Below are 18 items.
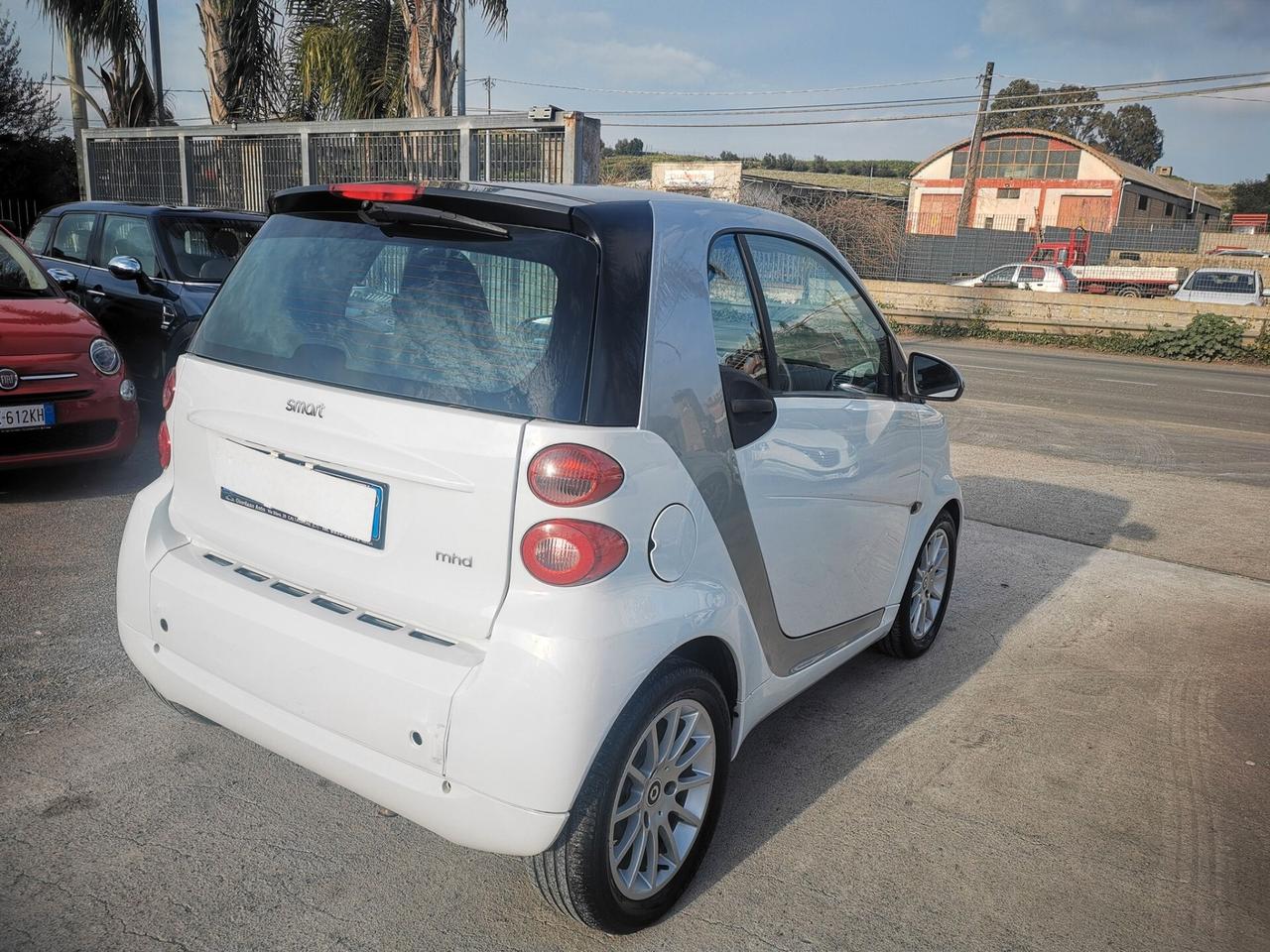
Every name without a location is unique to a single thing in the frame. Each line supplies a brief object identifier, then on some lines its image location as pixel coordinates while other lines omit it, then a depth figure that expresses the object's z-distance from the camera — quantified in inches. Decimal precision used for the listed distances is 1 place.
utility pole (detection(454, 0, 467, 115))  730.8
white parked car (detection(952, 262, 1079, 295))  1090.1
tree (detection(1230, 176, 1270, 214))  3362.7
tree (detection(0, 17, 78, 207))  913.5
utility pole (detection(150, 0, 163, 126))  692.7
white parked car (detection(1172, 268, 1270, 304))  914.7
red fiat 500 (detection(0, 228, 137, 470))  217.0
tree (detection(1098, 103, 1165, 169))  3774.6
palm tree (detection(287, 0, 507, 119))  701.3
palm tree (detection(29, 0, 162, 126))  677.9
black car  309.3
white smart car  85.7
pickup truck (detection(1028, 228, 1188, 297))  1141.1
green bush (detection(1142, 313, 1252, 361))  768.3
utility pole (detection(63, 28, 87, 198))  710.5
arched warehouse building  2225.6
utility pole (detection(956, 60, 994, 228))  1323.8
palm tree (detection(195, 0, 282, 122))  618.5
